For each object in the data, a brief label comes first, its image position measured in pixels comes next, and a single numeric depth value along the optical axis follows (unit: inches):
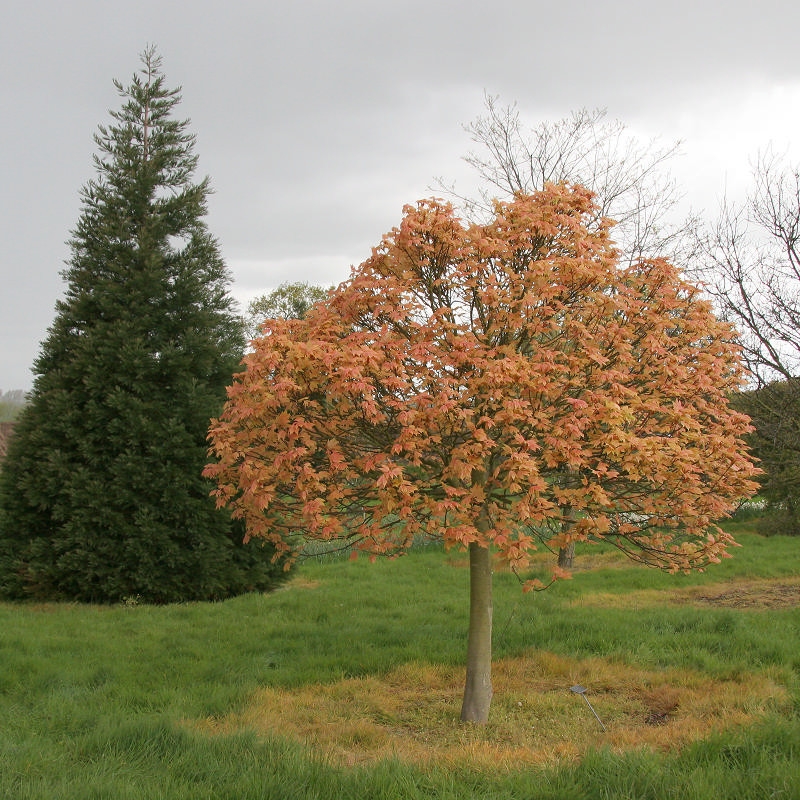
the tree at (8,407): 2591.0
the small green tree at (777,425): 407.8
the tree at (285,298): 1393.9
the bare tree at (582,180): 571.2
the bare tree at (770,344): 418.6
